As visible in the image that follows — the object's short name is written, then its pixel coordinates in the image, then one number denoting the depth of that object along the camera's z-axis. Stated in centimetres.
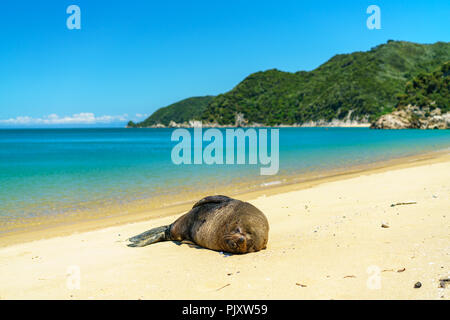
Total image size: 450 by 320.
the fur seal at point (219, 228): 610
